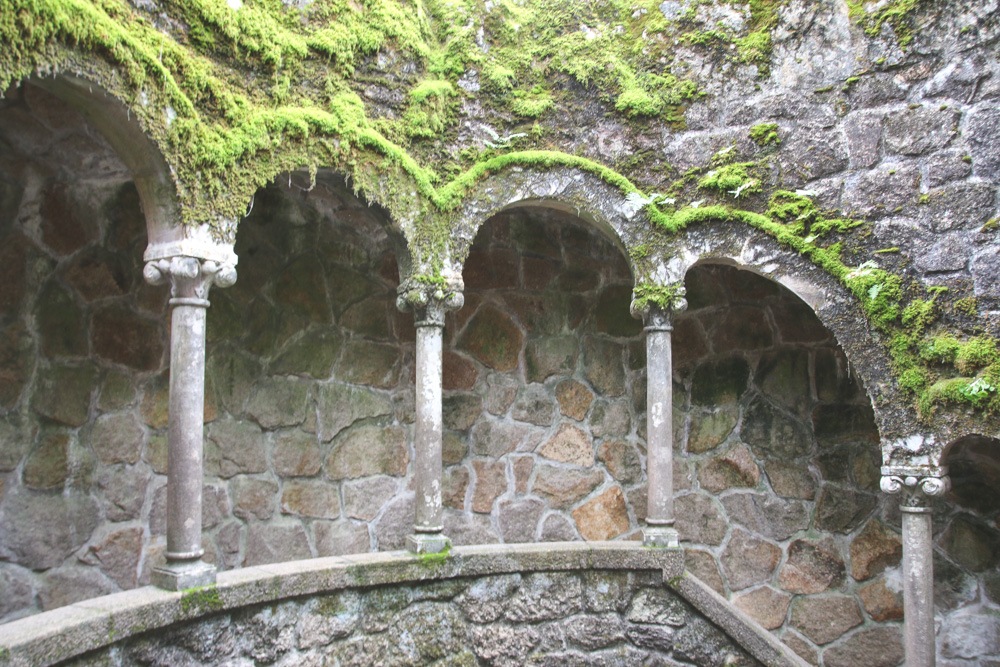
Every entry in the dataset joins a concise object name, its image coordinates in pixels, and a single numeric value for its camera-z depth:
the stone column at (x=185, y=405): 3.49
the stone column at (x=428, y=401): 4.34
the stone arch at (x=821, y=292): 4.37
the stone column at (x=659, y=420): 4.62
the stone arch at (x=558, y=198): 4.64
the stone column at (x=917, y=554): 4.17
